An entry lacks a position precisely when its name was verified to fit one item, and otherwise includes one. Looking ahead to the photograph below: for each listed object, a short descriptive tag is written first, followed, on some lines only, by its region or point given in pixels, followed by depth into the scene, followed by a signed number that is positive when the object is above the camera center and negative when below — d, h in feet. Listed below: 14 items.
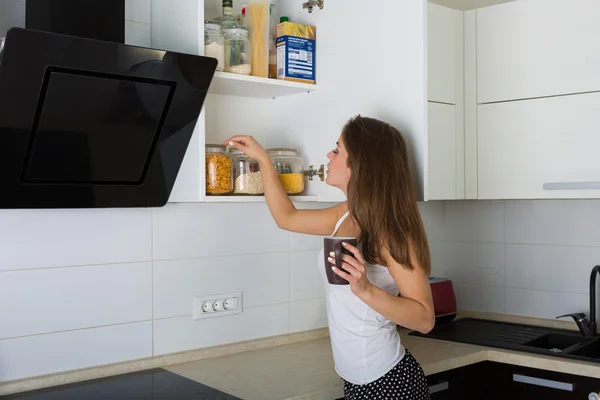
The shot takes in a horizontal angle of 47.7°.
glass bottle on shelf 6.48 +1.78
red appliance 8.76 -1.28
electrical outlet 7.07 -1.09
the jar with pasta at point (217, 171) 6.30 +0.29
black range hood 4.96 +0.67
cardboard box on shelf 6.99 +1.57
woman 5.65 -0.64
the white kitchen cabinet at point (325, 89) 6.25 +1.17
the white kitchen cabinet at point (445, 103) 7.86 +1.18
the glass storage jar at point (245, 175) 6.59 +0.26
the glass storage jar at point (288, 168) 7.06 +0.36
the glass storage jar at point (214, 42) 6.27 +1.49
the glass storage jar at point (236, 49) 6.48 +1.47
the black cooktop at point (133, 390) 5.61 -1.61
